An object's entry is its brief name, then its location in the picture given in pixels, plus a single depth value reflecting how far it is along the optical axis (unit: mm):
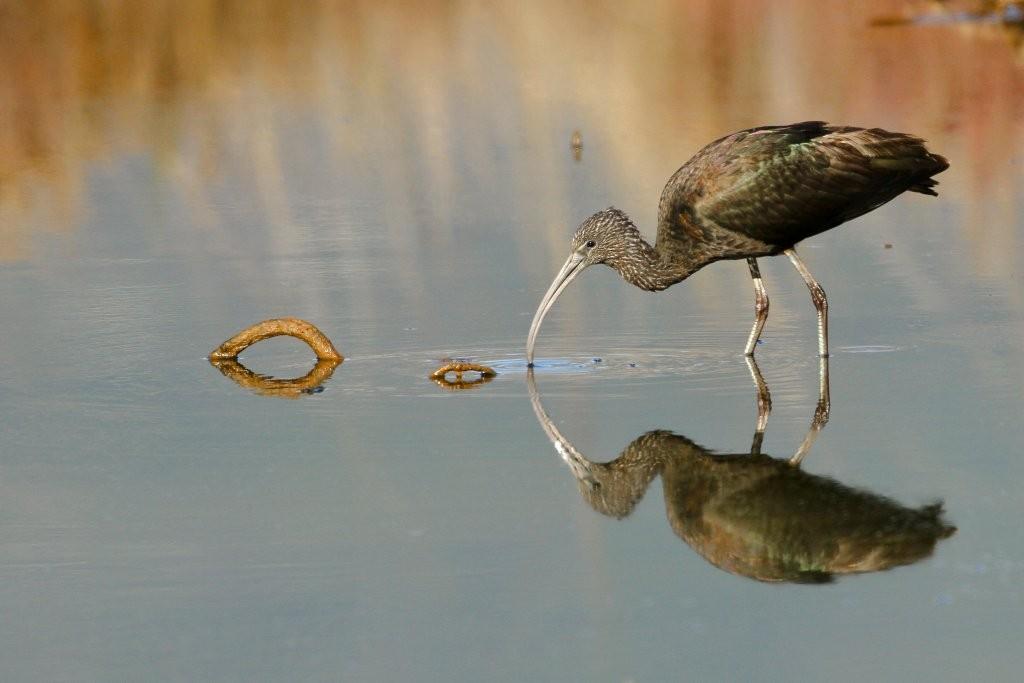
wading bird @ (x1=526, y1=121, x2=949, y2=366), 19094
